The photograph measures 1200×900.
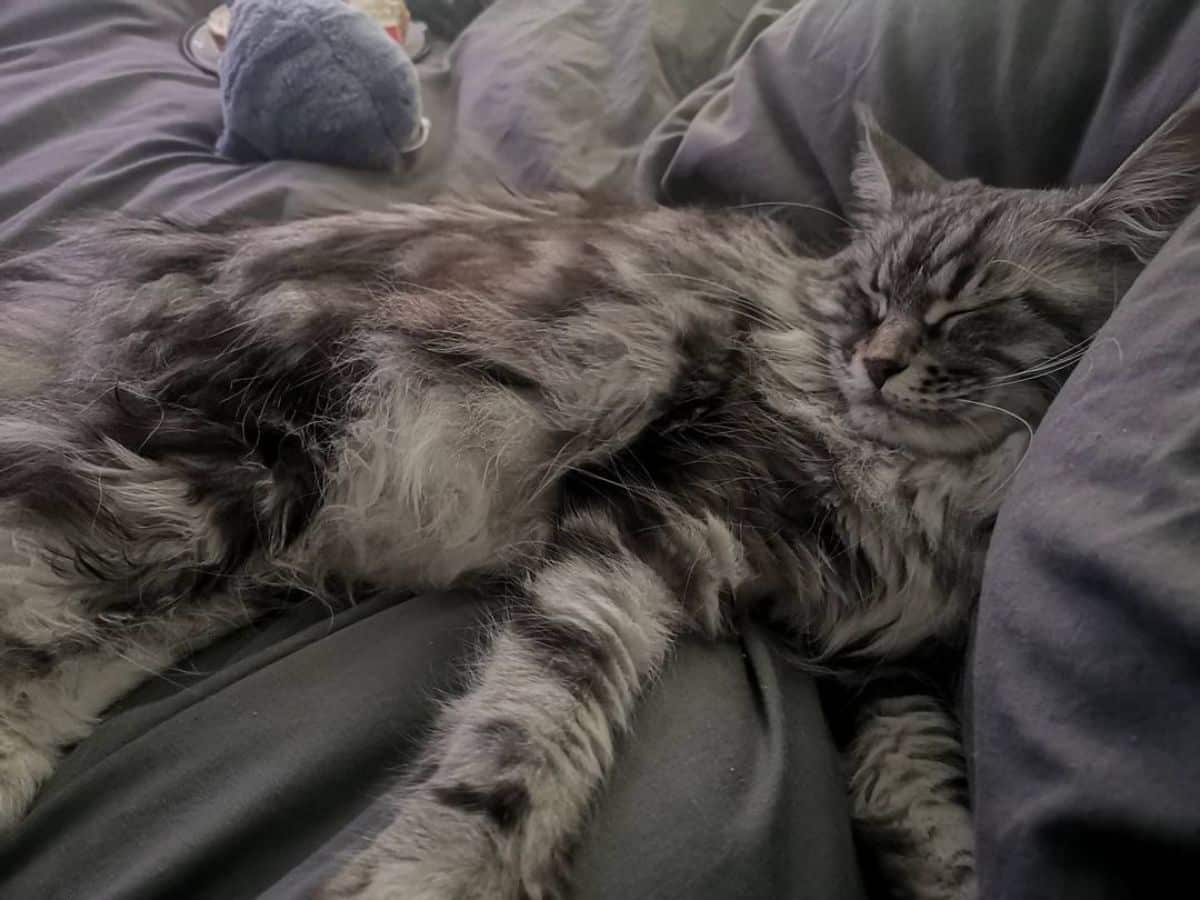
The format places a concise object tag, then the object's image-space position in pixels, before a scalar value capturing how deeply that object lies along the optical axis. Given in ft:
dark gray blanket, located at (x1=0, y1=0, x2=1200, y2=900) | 1.87
